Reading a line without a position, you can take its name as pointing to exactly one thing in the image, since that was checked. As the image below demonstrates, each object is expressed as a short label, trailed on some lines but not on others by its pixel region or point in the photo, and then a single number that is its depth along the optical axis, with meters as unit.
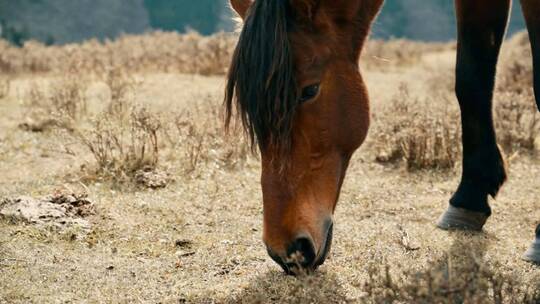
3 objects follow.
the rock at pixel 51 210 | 6.36
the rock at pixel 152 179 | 7.99
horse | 4.33
